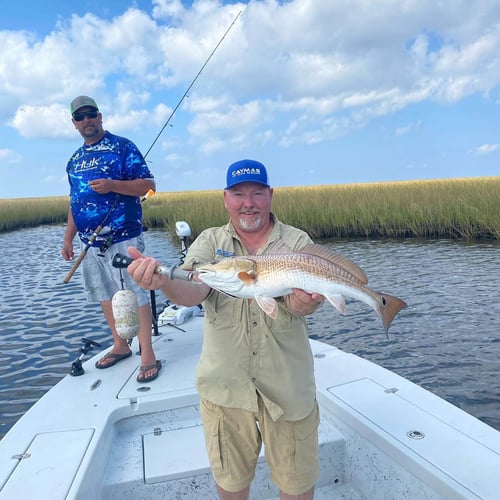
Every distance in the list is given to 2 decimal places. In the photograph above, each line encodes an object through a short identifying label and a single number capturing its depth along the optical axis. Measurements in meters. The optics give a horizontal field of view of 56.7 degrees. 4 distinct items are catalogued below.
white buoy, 3.57
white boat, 2.71
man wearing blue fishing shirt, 4.46
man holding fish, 2.45
